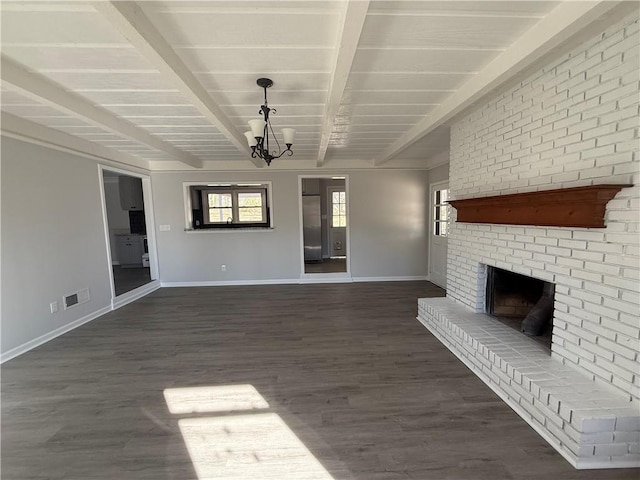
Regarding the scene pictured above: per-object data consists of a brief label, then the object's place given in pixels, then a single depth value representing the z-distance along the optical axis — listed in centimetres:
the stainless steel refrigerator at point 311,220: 745
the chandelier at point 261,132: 217
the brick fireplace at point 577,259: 151
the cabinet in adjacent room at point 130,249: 711
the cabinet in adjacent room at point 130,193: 638
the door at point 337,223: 829
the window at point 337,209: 827
